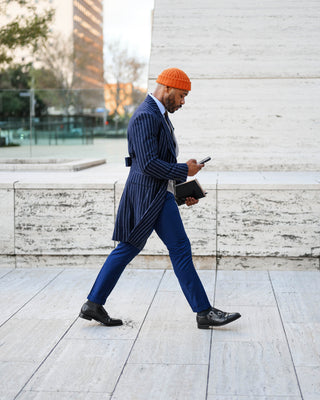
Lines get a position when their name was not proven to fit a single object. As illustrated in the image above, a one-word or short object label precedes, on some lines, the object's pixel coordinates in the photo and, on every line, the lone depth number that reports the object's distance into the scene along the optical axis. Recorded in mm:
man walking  4512
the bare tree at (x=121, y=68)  48250
